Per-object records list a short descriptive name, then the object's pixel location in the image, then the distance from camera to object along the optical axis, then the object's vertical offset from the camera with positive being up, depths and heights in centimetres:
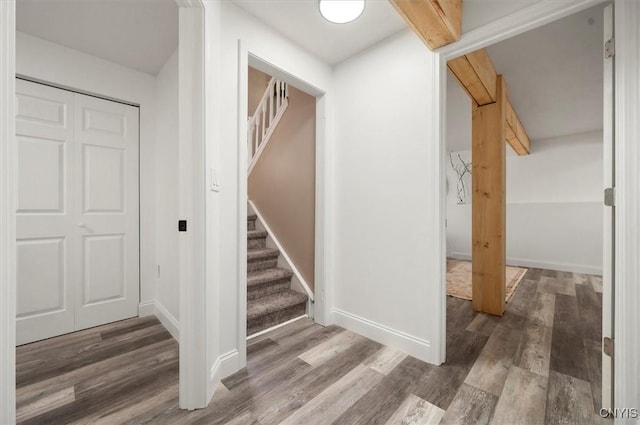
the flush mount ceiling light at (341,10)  168 +132
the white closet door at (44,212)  207 -1
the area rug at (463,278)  332 -101
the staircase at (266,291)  231 -80
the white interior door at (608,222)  124 -4
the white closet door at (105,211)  233 +0
